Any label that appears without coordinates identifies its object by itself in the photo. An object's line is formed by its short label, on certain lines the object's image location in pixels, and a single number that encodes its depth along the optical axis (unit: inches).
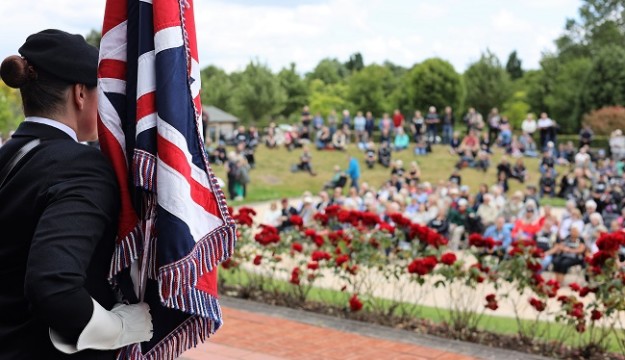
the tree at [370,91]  2054.6
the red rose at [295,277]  287.3
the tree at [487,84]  1839.3
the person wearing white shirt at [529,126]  1161.4
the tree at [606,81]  1574.8
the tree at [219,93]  2139.9
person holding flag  66.4
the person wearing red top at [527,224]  539.9
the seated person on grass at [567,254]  464.8
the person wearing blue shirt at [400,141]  1207.2
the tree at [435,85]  1749.5
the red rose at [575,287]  242.5
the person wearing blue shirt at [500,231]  550.3
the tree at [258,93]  1834.4
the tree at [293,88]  2314.2
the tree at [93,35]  2488.2
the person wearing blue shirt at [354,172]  944.9
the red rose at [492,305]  254.5
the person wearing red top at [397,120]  1222.9
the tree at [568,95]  1673.1
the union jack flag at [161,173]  76.4
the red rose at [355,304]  263.6
